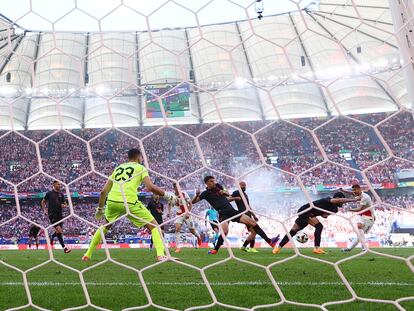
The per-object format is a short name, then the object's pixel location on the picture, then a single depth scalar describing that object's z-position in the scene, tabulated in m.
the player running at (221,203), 5.34
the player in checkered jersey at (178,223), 6.87
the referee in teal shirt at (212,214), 8.74
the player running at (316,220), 4.27
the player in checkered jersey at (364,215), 5.54
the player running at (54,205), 6.41
